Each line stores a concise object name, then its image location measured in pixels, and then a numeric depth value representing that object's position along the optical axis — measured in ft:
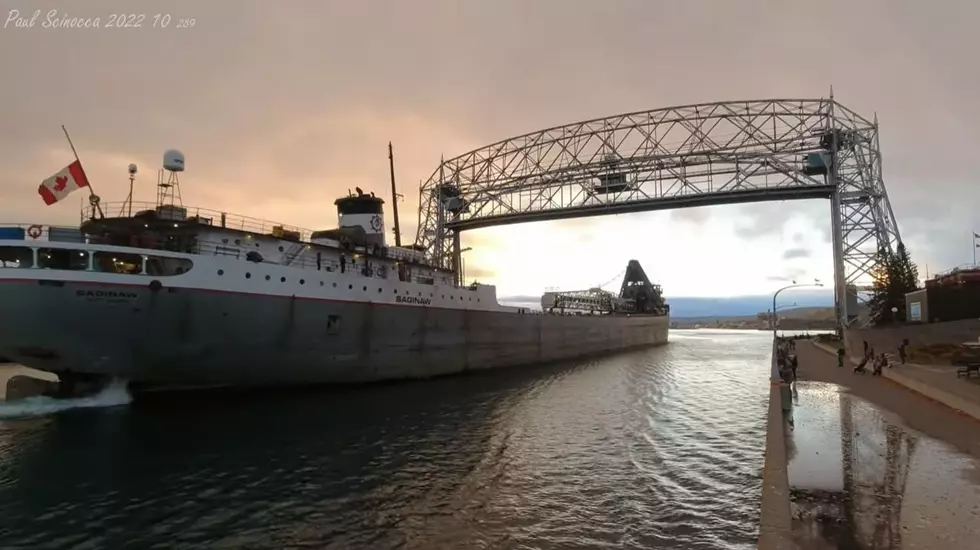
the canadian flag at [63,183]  60.34
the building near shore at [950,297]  111.65
